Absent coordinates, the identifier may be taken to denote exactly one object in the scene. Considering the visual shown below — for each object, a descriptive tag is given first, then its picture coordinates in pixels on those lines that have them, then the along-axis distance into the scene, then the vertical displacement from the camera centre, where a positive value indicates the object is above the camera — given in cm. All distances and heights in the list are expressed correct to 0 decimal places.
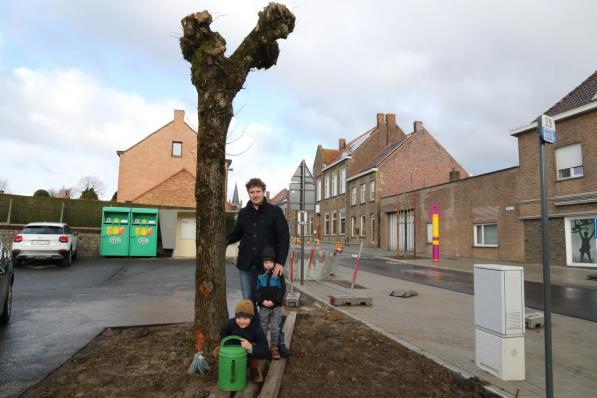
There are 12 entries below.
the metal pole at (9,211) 2012 +86
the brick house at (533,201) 1797 +186
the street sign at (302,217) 1267 +53
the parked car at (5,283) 621 -80
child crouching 389 -91
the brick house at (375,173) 3691 +567
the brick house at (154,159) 4075 +697
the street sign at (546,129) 365 +93
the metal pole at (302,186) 1237 +138
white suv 1522 -45
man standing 464 -1
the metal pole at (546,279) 341 -32
